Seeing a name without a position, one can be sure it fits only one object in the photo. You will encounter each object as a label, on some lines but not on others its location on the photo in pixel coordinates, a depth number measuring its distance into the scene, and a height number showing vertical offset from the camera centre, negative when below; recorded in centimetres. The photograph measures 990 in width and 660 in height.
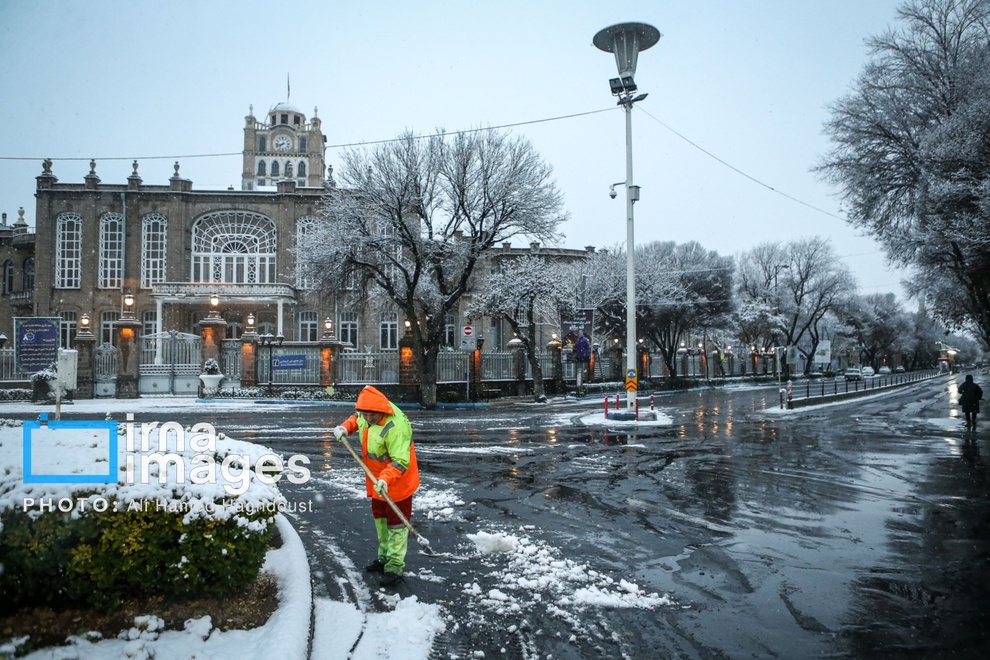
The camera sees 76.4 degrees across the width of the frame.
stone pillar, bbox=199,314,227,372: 2964 +88
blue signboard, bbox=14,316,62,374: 1560 +27
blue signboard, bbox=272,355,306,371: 2940 -41
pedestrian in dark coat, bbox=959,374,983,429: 1747 -142
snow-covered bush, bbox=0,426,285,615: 361 -112
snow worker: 526 -99
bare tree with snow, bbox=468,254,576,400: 3209 +293
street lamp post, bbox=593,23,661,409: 1830 +825
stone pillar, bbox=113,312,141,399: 2859 -17
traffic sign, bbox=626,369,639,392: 2017 -95
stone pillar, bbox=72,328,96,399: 2792 -38
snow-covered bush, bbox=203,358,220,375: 2855 -61
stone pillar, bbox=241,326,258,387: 2898 -30
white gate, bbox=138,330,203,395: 2936 -43
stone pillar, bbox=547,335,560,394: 3659 -59
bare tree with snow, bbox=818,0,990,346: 1370 +533
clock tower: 8479 +2725
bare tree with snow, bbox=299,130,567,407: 2630 +597
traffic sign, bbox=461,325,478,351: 2802 +53
